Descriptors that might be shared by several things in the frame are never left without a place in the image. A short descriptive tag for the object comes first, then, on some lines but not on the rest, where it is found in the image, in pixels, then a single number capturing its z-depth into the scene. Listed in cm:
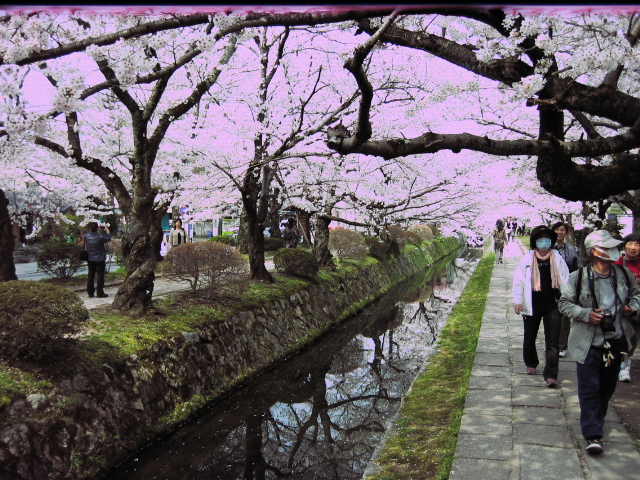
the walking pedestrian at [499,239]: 2665
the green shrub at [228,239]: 2546
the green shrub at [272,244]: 2534
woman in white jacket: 664
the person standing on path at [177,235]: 1726
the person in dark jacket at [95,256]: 1187
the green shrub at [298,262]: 1339
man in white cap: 475
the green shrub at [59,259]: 1409
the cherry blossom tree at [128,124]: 615
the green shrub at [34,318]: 553
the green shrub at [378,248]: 2048
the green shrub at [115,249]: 1706
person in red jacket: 634
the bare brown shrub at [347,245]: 1848
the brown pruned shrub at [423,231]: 3450
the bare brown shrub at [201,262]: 1005
